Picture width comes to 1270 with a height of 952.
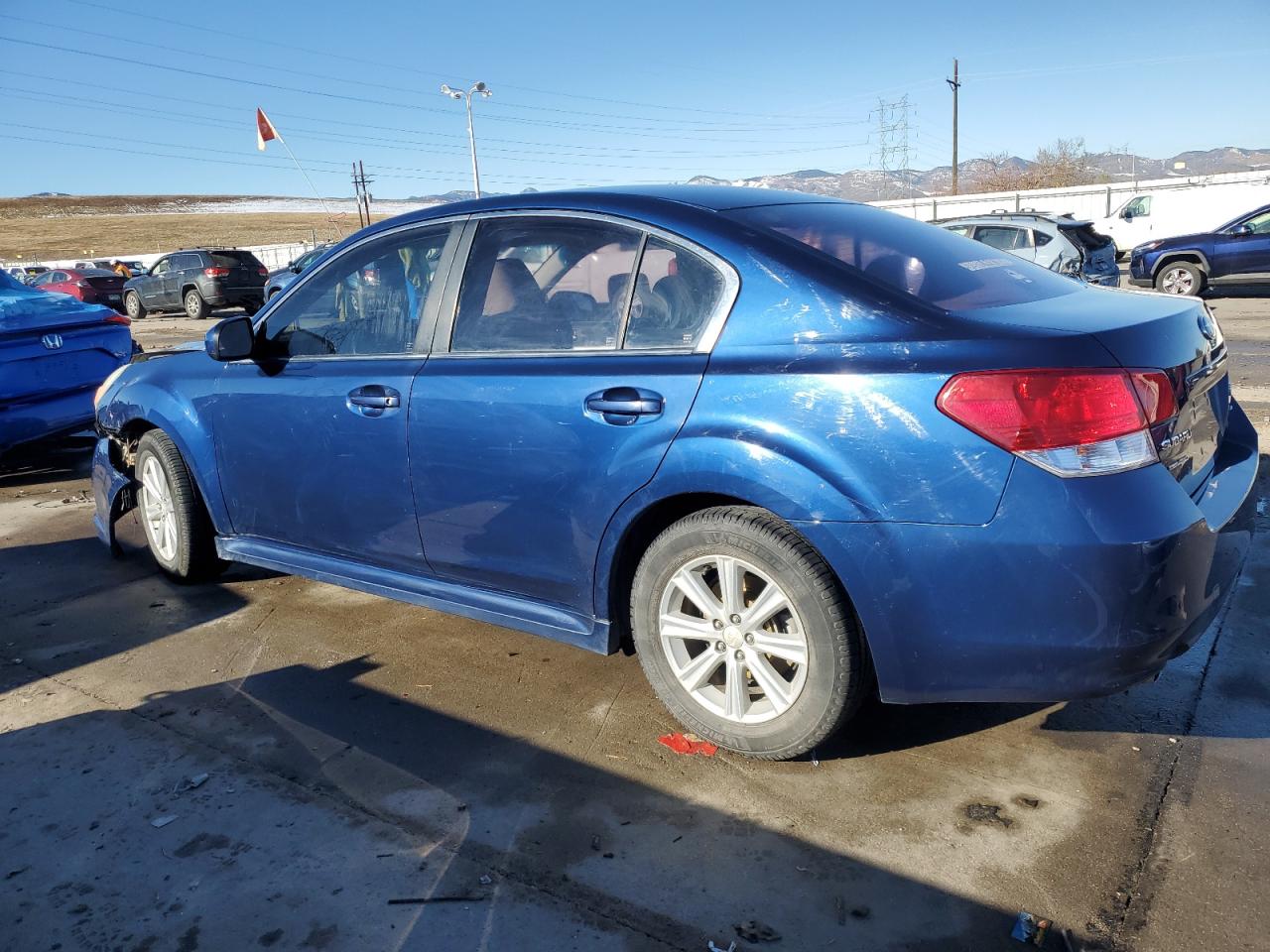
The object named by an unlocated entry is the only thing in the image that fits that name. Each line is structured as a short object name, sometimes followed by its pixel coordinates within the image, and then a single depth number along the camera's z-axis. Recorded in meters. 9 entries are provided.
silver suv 14.20
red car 27.91
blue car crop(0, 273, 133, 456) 7.14
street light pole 37.49
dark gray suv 25.11
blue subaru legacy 2.50
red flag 26.49
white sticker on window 3.28
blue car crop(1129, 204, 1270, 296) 15.94
